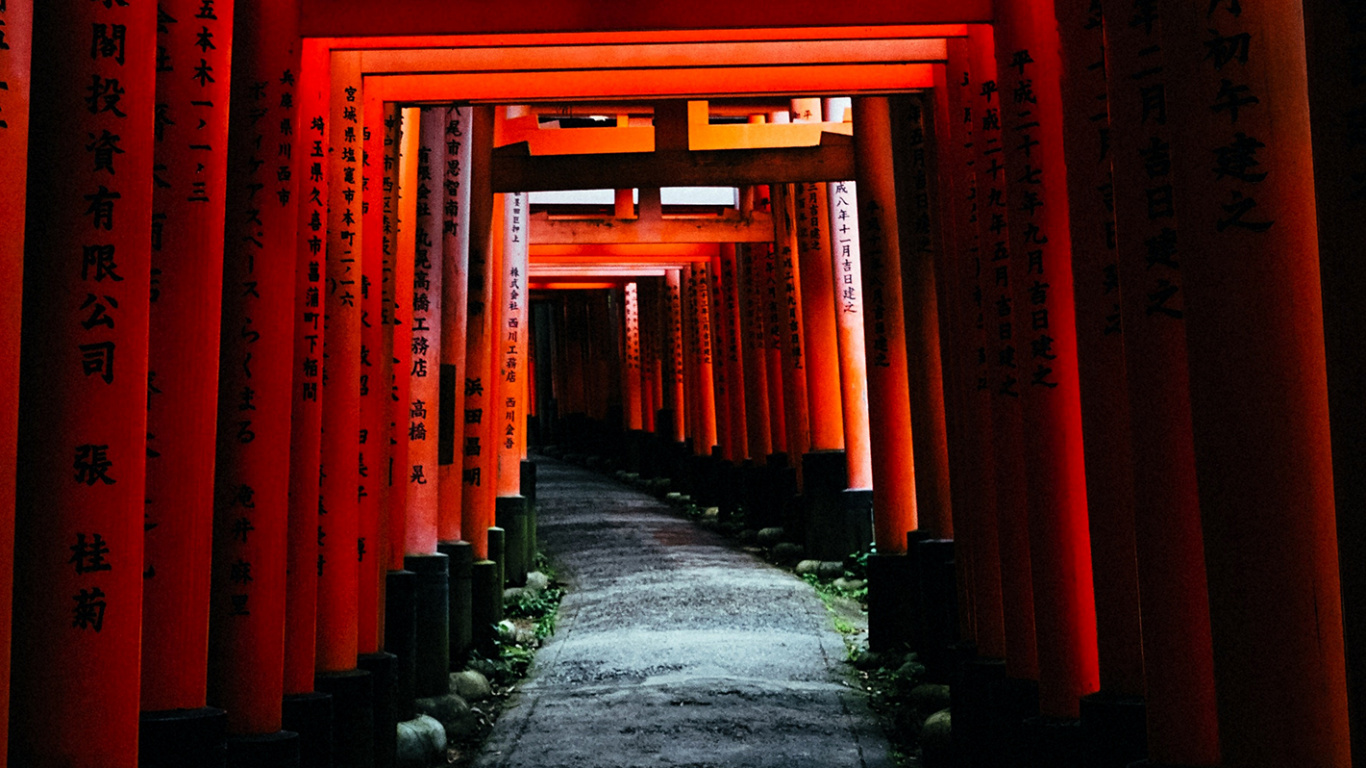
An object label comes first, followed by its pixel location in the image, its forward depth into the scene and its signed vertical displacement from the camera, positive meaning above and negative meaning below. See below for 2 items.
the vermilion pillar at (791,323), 13.30 +1.60
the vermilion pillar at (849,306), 11.38 +1.50
